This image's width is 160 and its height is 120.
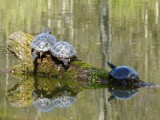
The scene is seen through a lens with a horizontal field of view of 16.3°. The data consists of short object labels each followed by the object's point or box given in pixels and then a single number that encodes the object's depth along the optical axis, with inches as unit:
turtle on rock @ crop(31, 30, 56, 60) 511.0
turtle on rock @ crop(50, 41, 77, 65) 500.1
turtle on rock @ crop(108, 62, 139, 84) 466.9
